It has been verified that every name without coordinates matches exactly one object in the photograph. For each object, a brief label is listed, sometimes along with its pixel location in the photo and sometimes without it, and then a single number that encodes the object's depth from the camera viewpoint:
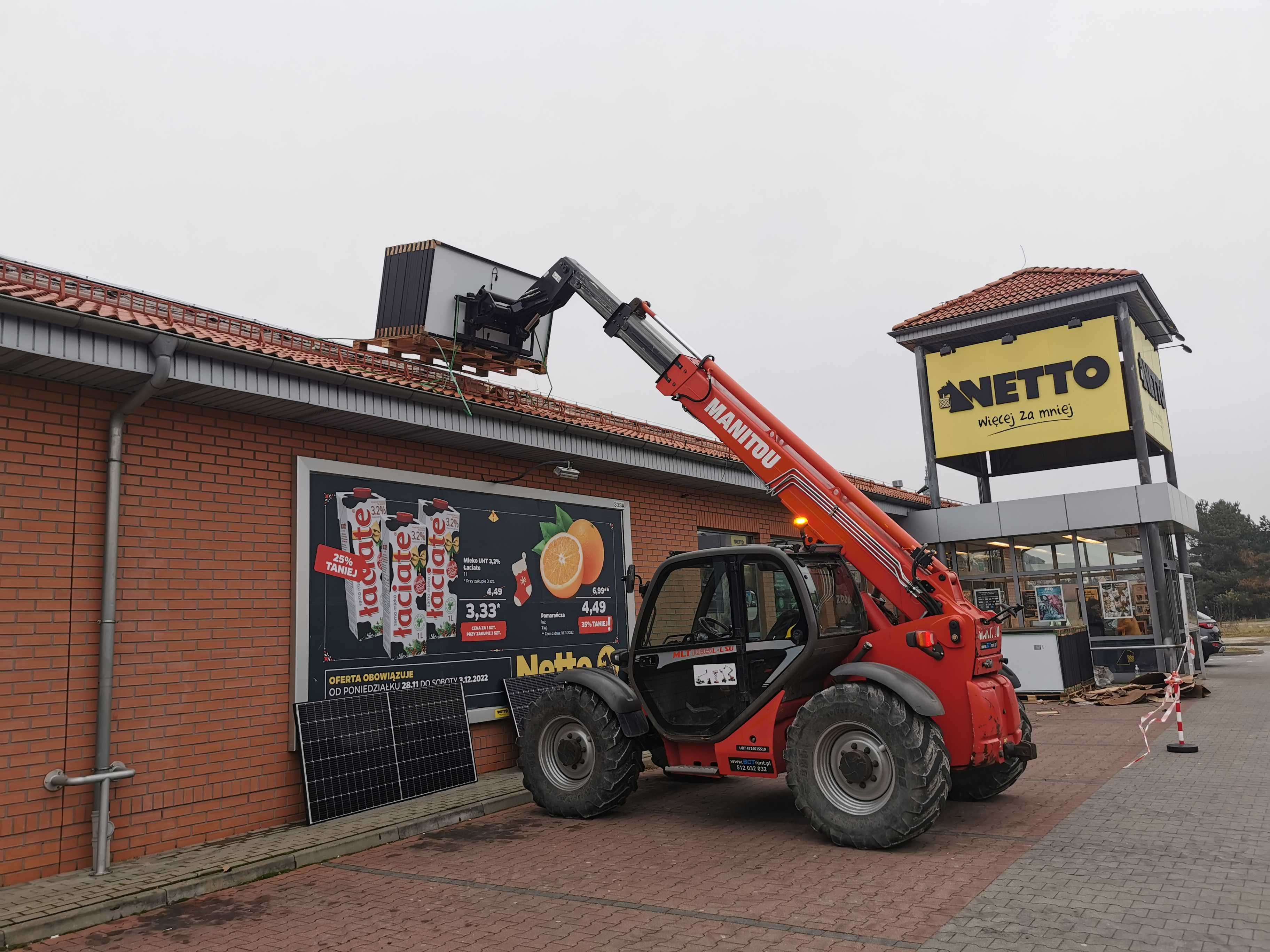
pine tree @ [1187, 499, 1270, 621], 57.34
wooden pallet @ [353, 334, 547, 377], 9.44
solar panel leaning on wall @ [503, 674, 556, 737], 9.10
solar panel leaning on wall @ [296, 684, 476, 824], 7.20
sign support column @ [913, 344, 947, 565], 18.20
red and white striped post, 9.00
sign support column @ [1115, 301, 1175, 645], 15.71
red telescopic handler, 6.04
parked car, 21.86
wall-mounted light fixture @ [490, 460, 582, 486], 10.00
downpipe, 5.81
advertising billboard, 7.71
